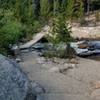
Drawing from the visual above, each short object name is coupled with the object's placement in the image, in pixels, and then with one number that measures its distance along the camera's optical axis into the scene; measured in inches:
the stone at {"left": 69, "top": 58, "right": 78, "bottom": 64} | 154.6
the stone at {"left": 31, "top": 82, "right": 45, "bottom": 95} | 106.7
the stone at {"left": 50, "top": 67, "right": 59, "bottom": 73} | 136.5
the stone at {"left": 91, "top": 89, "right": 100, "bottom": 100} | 102.3
